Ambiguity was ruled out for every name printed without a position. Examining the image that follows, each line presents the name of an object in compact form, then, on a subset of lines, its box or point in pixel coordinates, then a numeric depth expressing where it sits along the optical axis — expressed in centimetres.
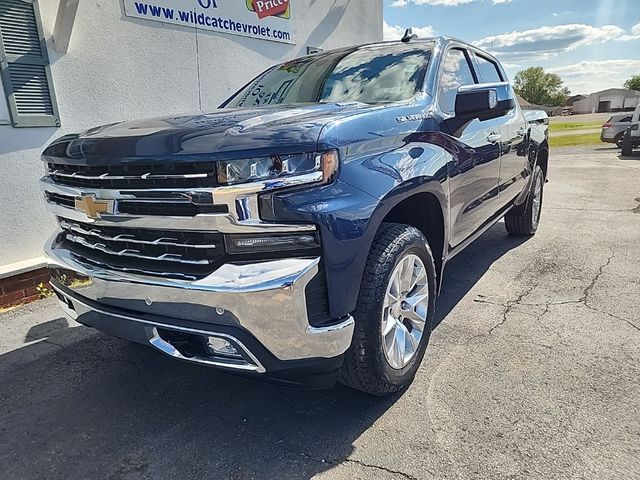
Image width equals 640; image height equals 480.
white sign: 530
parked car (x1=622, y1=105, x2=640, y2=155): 1561
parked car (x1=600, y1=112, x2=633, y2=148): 1814
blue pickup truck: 194
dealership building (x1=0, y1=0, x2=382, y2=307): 427
